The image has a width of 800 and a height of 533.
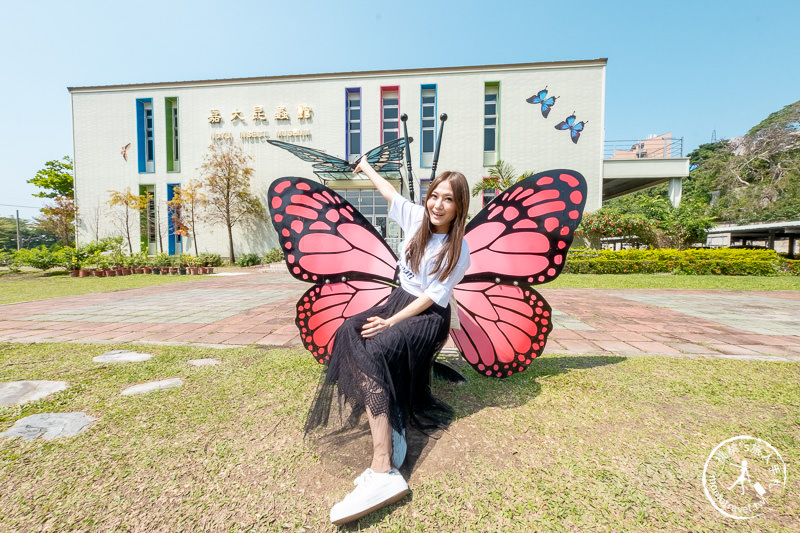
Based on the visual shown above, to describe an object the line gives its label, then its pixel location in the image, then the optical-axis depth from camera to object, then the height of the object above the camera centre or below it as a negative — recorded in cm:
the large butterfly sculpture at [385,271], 188 -12
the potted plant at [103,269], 1116 -65
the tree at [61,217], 1778 +189
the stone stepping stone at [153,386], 206 -89
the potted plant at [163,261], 1205 -39
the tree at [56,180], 2111 +459
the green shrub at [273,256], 1496 -23
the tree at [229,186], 1522 +307
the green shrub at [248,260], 1502 -43
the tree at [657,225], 1198 +103
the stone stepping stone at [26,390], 194 -88
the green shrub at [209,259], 1354 -35
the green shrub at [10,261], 1166 -39
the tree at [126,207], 1571 +216
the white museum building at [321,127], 1484 +596
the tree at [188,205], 1538 +223
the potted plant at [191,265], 1215 -58
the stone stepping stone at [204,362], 257 -89
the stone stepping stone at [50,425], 157 -89
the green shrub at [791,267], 995 -45
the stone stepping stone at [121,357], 262 -88
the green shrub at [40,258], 1127 -27
